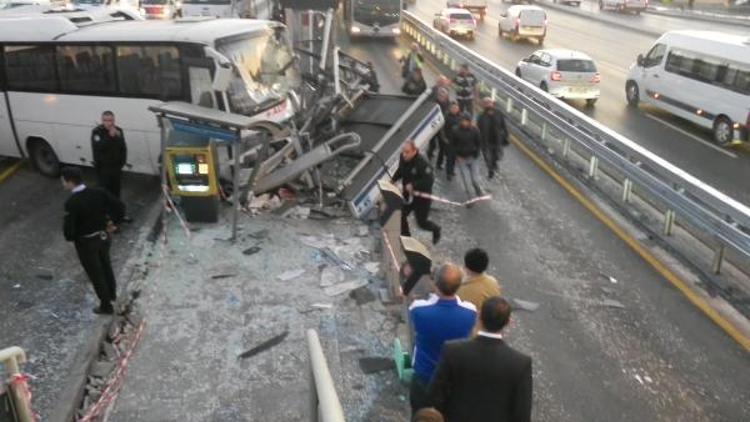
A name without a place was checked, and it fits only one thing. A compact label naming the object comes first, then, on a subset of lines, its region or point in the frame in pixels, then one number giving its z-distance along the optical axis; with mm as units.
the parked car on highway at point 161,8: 31636
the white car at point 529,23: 37594
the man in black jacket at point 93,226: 8000
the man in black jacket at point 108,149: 11180
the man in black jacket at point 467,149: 12633
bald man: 5176
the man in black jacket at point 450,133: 13242
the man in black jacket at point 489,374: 4273
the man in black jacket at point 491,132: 13773
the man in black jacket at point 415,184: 10547
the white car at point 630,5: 56438
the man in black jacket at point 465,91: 15945
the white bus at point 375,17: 34375
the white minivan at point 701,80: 17297
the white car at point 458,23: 37594
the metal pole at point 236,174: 10398
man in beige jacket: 5789
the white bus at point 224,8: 29534
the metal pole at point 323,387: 3215
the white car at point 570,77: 22141
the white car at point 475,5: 49469
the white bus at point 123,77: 12289
